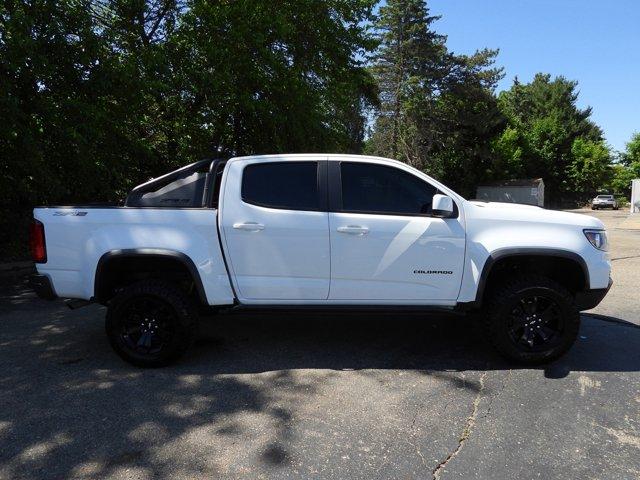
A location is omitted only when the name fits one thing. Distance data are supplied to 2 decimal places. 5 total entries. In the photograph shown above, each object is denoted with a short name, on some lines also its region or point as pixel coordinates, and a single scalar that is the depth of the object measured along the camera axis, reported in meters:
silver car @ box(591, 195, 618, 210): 47.44
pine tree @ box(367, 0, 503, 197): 39.25
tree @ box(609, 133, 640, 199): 46.84
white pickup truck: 4.30
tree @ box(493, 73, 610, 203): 48.19
